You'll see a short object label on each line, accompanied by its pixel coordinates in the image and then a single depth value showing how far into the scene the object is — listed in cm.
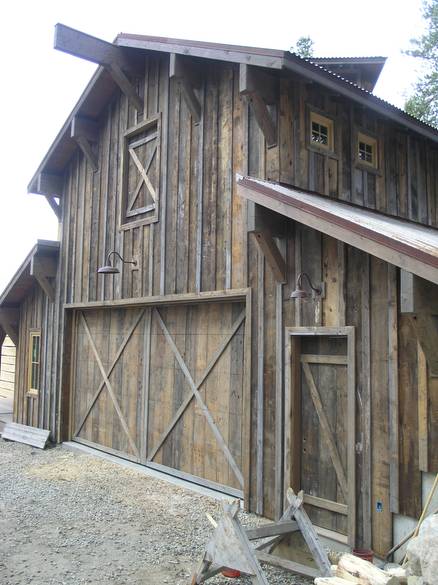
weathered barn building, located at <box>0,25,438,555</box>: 506
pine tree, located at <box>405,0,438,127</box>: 1969
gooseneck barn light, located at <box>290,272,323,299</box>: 554
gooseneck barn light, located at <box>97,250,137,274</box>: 817
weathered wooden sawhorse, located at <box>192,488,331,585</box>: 411
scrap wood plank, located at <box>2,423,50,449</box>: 1042
